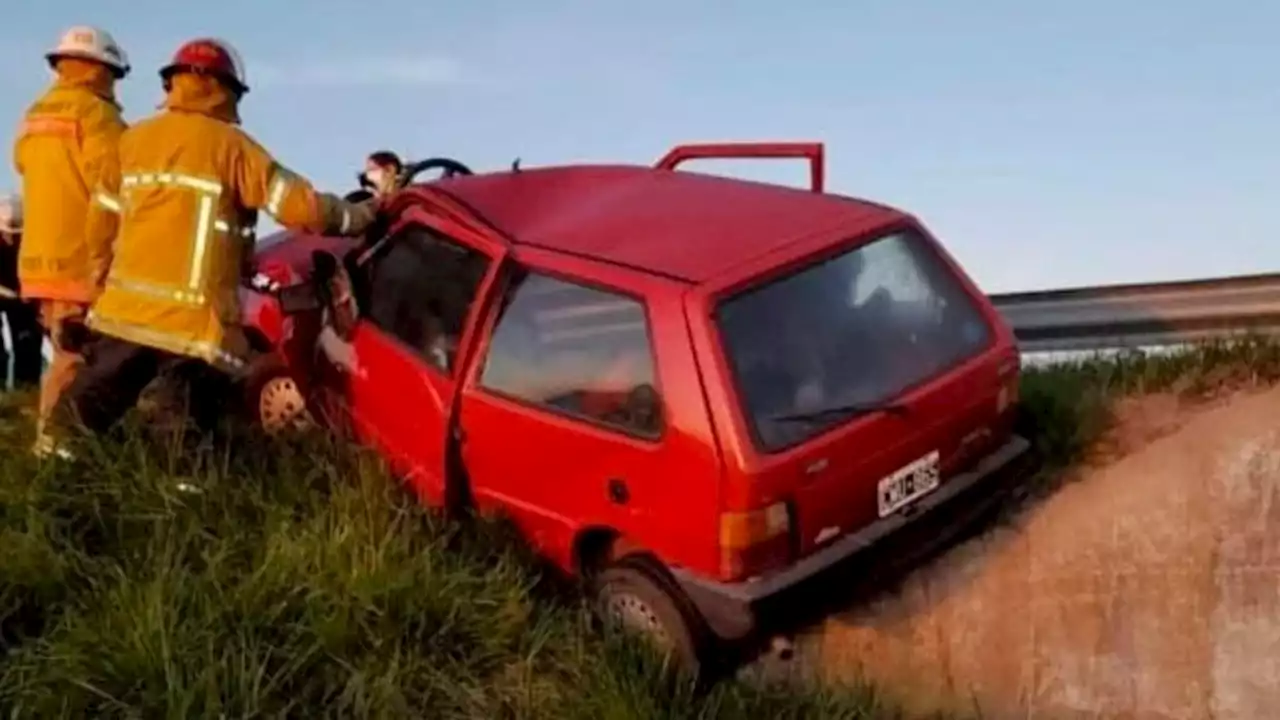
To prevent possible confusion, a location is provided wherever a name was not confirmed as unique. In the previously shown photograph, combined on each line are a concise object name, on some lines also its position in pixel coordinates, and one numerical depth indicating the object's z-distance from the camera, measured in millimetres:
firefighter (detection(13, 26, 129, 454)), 8211
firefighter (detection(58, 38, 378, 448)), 7227
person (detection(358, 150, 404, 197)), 9922
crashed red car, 6121
